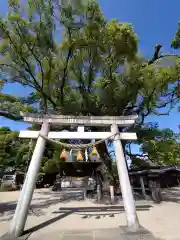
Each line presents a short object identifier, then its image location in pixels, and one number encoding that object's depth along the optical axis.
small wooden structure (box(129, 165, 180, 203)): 7.17
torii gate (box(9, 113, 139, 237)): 3.56
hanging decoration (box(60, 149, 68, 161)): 5.53
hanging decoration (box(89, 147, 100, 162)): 6.01
